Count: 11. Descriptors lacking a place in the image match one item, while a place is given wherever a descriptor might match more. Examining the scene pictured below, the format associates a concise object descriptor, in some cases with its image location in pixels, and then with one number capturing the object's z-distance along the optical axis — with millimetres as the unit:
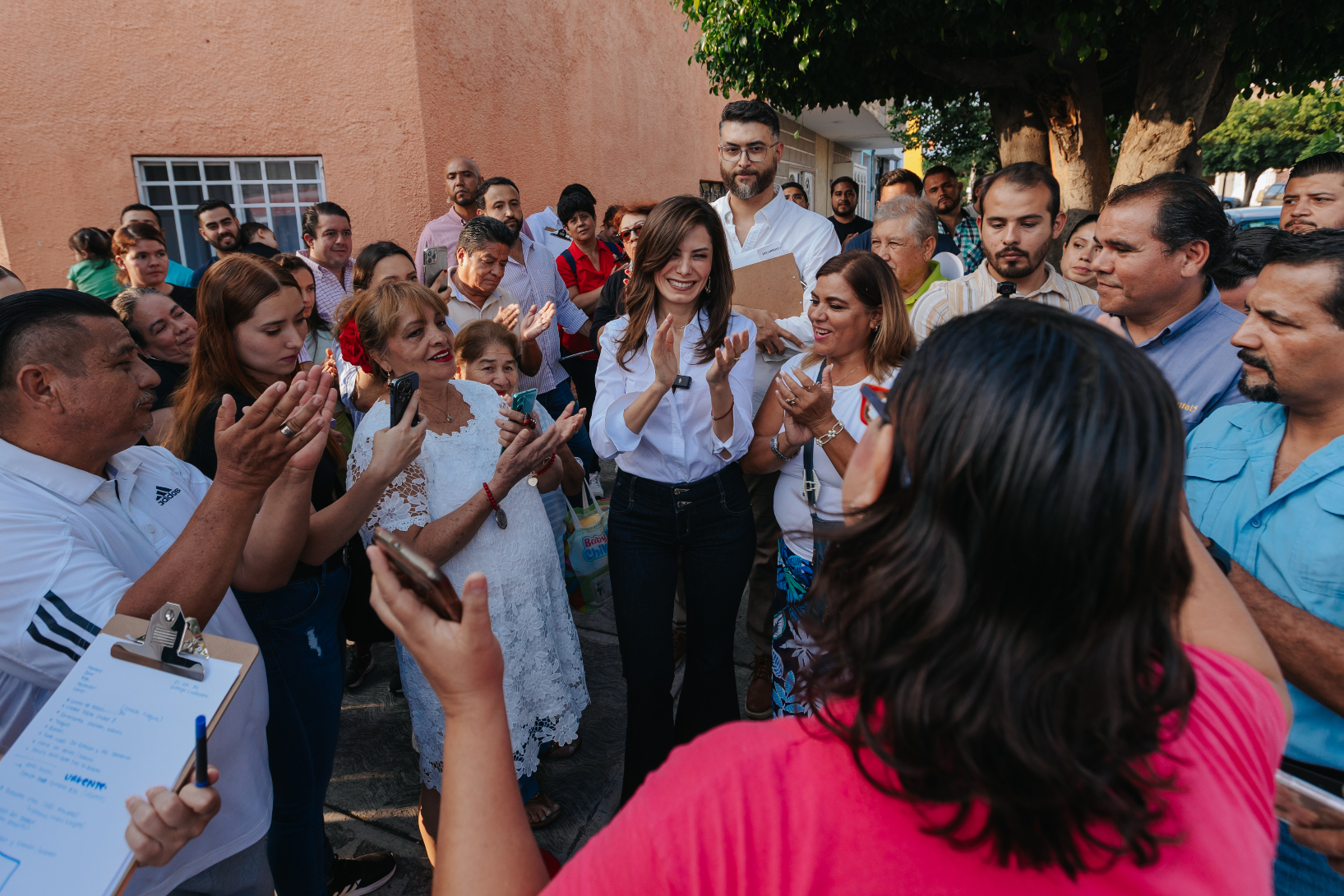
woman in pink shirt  692
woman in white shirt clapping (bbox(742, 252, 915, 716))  2557
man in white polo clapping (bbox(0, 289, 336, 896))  1318
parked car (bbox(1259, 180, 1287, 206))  15418
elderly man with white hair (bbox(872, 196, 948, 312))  3658
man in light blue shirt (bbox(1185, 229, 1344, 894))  1416
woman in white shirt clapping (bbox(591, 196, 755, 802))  2488
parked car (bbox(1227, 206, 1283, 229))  9996
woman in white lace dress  2322
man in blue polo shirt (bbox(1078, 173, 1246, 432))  2363
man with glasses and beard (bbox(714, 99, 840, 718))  3488
